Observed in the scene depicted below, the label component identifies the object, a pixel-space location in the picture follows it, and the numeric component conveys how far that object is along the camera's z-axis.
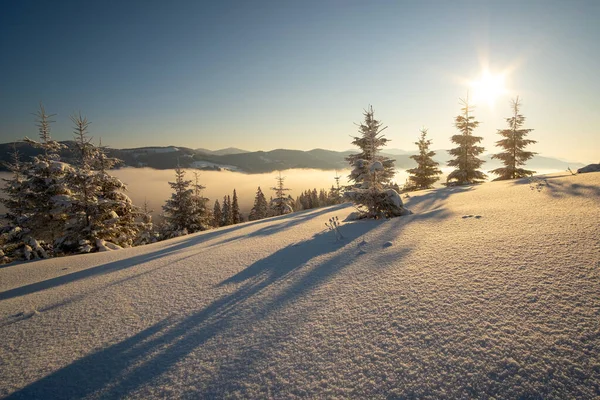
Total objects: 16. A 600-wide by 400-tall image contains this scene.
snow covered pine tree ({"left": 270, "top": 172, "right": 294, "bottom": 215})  31.12
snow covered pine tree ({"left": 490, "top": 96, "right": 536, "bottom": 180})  20.64
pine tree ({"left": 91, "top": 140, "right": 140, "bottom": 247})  13.12
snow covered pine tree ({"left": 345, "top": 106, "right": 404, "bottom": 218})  7.72
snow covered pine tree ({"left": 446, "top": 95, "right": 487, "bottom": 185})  21.17
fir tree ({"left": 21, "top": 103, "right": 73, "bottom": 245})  13.50
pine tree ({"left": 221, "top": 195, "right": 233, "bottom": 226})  56.13
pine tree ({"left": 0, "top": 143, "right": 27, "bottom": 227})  15.70
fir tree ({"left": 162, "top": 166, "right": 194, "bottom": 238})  22.45
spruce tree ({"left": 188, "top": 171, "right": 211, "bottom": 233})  22.73
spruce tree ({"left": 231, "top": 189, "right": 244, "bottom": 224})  51.35
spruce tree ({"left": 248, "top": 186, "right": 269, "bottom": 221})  52.84
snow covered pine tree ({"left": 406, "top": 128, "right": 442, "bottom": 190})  23.53
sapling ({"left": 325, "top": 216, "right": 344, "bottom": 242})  5.89
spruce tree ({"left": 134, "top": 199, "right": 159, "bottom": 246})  17.01
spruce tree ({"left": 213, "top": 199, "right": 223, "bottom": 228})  60.12
